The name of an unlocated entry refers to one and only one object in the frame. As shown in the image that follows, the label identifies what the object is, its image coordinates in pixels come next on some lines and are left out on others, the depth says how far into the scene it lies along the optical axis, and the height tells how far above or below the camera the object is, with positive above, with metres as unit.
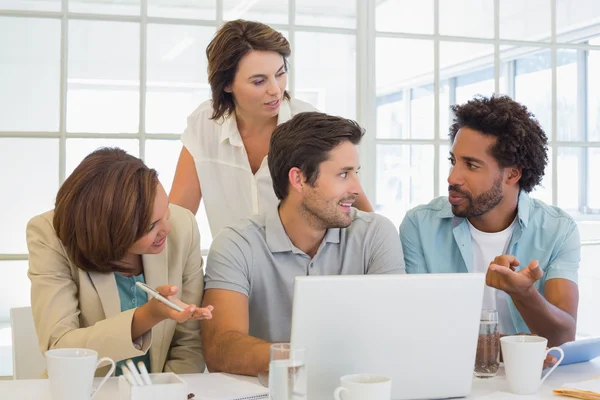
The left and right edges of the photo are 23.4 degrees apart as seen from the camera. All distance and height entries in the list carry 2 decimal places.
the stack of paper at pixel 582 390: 2.58 -0.32
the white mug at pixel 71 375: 2.45 -0.26
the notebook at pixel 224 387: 2.58 -0.32
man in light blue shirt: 3.33 +0.00
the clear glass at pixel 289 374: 2.39 -0.24
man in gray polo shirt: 3.13 -0.04
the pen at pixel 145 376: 2.42 -0.25
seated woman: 2.87 -0.11
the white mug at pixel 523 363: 2.60 -0.26
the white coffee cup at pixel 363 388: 2.38 -0.26
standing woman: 3.43 +0.29
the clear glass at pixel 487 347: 2.71 -0.25
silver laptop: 2.45 -0.18
